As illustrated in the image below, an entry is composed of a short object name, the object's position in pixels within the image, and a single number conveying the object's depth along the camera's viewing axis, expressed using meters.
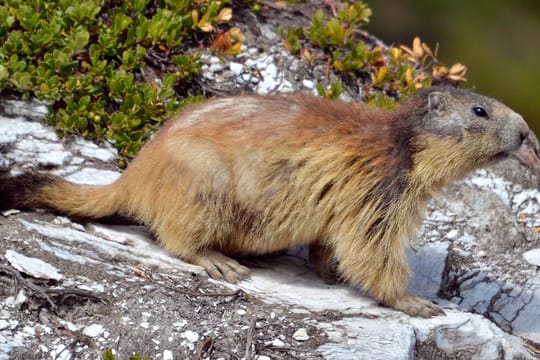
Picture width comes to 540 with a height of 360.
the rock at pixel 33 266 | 12.89
